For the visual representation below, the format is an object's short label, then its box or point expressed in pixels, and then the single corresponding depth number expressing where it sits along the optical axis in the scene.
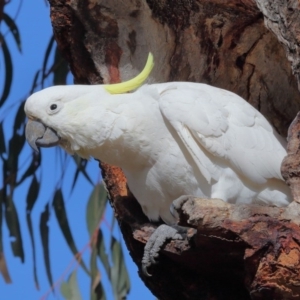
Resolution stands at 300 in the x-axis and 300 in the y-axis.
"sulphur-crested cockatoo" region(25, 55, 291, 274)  5.20
